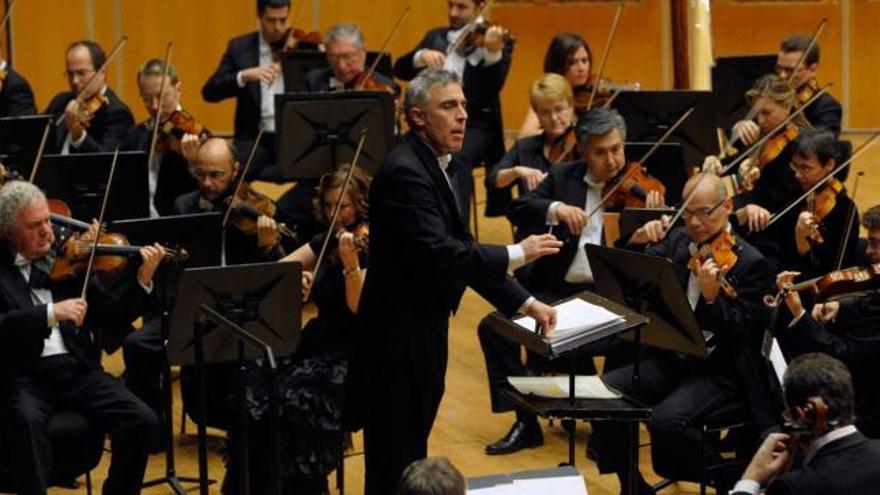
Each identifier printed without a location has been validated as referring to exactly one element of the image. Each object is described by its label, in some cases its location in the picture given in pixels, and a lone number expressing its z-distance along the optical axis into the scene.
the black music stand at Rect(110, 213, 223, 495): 10.92
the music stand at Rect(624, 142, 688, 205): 12.53
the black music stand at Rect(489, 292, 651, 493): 8.74
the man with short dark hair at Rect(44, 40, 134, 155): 14.77
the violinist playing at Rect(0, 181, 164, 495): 10.02
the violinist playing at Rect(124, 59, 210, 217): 14.09
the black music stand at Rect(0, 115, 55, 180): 13.51
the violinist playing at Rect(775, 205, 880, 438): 10.53
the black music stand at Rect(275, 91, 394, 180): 13.39
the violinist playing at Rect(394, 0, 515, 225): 16.00
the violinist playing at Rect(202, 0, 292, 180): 15.96
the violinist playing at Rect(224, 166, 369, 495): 10.57
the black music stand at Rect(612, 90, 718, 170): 13.91
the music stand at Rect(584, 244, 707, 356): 9.83
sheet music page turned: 8.86
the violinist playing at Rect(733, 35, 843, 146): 13.80
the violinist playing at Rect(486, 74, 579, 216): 13.18
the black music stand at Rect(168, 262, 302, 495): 9.72
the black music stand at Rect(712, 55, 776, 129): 14.98
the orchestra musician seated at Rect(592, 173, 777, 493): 10.53
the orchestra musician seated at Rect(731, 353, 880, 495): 7.97
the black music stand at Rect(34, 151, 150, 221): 12.48
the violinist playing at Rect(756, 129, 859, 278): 12.23
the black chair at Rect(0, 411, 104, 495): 10.22
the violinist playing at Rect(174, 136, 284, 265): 12.32
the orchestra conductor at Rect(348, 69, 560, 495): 8.87
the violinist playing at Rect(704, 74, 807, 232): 13.27
